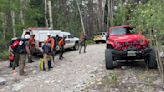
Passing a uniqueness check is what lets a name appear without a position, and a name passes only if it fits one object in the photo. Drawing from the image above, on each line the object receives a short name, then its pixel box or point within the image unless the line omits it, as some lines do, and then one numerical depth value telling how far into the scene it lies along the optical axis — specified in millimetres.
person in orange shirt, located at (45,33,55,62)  6327
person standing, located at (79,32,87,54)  8590
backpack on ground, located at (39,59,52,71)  6015
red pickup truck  5468
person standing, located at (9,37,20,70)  5715
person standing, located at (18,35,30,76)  5610
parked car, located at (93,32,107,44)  14220
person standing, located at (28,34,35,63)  7322
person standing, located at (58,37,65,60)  7382
